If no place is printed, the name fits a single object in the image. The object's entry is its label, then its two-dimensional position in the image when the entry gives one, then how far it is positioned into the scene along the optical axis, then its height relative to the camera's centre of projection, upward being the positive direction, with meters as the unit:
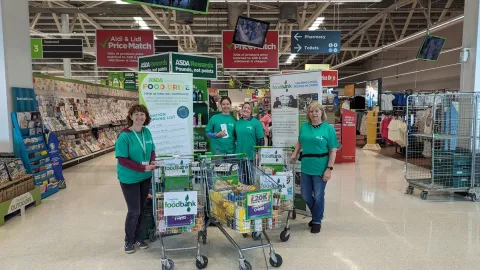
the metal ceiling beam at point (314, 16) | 10.28 +2.98
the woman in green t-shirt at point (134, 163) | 3.38 -0.54
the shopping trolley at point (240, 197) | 2.95 -0.82
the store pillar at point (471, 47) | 5.94 +1.07
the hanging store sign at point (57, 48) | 10.30 +1.84
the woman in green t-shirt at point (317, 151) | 3.98 -0.51
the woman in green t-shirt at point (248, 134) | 4.82 -0.36
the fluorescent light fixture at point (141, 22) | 13.15 +3.40
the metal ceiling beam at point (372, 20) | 10.60 +3.33
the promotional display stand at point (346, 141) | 9.84 -0.97
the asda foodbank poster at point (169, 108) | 4.24 +0.01
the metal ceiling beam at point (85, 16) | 11.24 +3.60
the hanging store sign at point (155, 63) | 5.90 +0.83
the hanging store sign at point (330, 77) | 12.69 +1.14
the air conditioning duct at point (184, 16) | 10.20 +2.76
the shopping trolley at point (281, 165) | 4.01 -0.74
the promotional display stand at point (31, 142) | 5.70 -0.56
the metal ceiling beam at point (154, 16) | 10.91 +3.12
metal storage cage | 5.70 -0.75
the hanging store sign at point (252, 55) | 9.91 +1.55
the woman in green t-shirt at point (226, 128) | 4.84 -0.28
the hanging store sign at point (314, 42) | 9.34 +1.80
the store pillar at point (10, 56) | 5.52 +0.90
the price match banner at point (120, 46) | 9.34 +1.73
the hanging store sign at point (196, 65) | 5.93 +0.79
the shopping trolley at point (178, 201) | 3.18 -0.88
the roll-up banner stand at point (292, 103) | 4.78 +0.07
